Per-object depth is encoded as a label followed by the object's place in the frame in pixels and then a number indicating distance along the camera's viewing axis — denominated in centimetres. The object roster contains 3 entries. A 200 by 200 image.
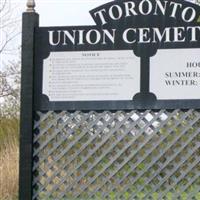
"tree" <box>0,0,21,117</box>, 3466
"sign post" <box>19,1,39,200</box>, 1266
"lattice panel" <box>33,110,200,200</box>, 1223
